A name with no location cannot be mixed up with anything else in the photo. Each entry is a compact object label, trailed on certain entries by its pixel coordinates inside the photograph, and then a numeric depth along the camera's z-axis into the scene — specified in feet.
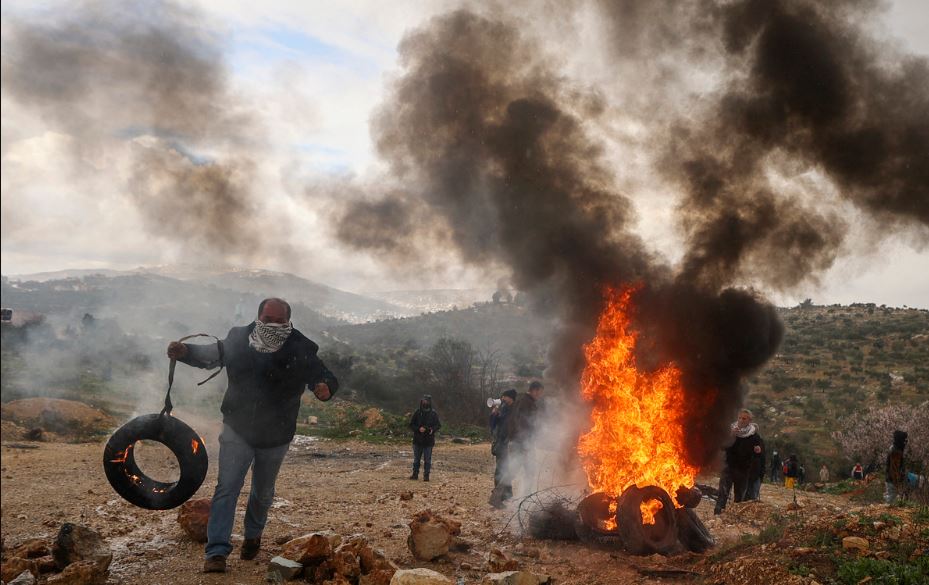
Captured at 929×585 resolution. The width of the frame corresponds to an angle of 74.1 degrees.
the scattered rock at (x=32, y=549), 16.75
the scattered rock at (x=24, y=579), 14.57
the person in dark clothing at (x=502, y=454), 32.01
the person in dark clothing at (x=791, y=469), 61.62
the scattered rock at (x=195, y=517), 19.54
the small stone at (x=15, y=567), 14.61
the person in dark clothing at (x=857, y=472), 62.54
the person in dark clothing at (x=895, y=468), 41.77
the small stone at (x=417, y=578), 14.52
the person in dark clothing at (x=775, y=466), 66.80
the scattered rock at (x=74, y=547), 15.74
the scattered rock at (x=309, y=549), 16.12
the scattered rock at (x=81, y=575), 14.07
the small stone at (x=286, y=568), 15.72
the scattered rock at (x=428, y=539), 19.84
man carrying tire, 16.93
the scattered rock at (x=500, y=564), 18.26
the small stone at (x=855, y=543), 17.85
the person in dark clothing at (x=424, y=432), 44.80
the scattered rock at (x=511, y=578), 15.74
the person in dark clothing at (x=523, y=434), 32.73
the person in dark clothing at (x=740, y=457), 33.78
